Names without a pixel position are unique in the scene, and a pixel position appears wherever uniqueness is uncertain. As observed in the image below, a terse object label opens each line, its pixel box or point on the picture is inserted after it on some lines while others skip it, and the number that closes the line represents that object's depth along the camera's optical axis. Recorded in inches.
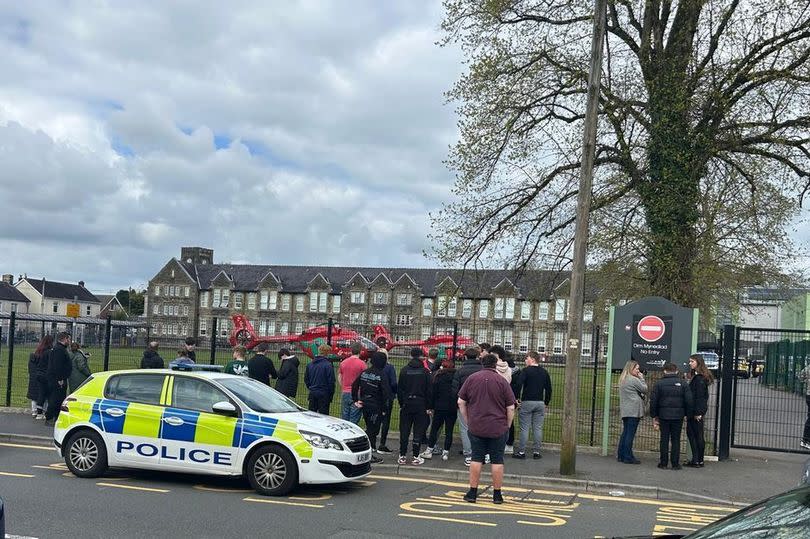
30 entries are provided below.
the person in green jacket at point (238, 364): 627.8
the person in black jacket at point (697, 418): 544.7
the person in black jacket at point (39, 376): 687.7
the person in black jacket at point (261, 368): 615.5
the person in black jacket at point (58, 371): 649.0
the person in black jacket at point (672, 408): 535.8
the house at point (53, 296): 4783.5
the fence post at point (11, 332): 764.0
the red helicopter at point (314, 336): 644.1
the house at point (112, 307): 5033.0
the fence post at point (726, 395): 571.8
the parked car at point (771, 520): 147.8
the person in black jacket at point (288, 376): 601.3
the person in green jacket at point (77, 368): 677.9
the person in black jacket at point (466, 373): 523.5
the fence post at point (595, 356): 609.6
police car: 412.8
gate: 596.7
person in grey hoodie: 546.9
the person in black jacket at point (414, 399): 521.7
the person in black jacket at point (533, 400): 566.9
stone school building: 3324.3
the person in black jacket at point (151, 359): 686.5
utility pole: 498.9
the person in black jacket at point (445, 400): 544.4
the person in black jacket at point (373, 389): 525.7
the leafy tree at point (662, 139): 769.6
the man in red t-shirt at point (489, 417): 416.2
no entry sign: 579.9
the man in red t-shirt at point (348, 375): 560.4
